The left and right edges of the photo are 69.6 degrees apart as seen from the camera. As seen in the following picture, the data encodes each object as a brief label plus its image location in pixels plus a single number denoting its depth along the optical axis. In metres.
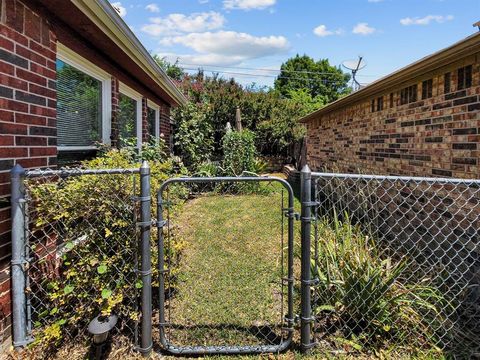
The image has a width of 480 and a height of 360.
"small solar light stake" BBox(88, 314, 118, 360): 2.23
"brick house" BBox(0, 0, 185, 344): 2.39
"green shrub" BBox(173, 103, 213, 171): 9.68
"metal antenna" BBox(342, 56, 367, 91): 10.37
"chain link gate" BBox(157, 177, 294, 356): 2.45
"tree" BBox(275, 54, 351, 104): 36.78
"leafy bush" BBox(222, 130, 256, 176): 9.93
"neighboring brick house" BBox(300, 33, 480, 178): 3.15
